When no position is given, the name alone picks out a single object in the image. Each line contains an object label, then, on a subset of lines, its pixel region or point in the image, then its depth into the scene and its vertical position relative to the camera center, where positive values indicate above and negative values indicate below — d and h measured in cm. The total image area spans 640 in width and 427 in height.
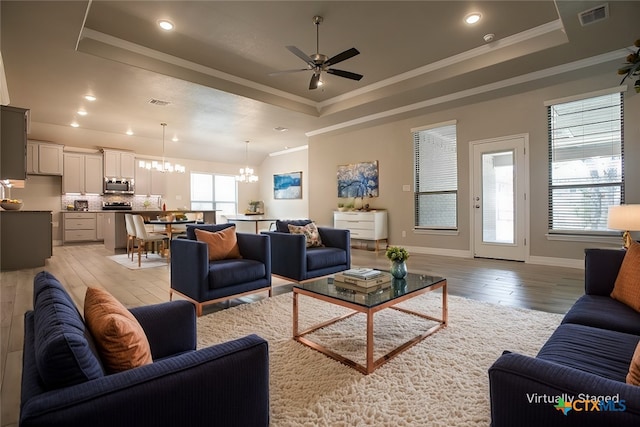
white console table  687 -20
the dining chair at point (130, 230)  600 -27
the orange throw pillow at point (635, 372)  88 -44
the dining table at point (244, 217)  1070 -5
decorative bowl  512 +18
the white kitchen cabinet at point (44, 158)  777 +145
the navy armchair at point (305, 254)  345 -45
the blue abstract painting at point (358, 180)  734 +86
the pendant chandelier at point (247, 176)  917 +118
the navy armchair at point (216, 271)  278 -52
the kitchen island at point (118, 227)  707 -24
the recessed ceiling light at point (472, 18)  369 +233
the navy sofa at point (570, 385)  77 -49
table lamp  264 -3
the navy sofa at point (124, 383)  72 -42
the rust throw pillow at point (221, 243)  324 -28
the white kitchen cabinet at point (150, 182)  944 +102
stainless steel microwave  891 +86
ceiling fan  339 +174
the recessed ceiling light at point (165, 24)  378 +231
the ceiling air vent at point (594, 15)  331 +214
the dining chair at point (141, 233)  568 -31
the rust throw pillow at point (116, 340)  94 -38
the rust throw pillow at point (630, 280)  175 -38
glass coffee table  192 -55
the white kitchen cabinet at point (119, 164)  884 +149
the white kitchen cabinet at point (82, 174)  835 +114
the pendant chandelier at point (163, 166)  741 +121
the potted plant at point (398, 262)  252 -37
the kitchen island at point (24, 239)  491 -36
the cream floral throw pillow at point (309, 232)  395 -21
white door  528 +30
